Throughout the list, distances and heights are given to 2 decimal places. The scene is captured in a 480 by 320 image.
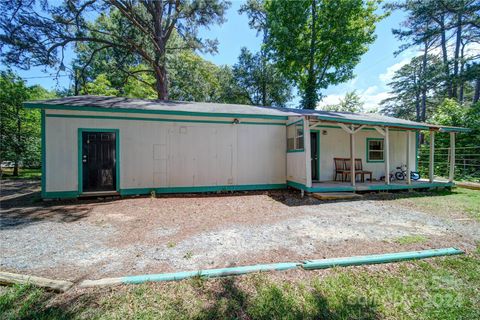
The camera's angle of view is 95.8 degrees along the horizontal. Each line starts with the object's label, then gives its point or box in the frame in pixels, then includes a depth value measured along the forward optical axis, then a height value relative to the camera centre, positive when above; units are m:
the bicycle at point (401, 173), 9.70 -0.67
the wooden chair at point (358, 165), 9.10 -0.29
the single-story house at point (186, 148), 6.48 +0.36
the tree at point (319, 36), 16.59 +9.68
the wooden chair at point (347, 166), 8.95 -0.33
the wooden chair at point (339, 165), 8.88 -0.28
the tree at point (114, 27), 9.80 +7.50
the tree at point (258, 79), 21.52 +7.95
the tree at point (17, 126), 13.03 +2.05
